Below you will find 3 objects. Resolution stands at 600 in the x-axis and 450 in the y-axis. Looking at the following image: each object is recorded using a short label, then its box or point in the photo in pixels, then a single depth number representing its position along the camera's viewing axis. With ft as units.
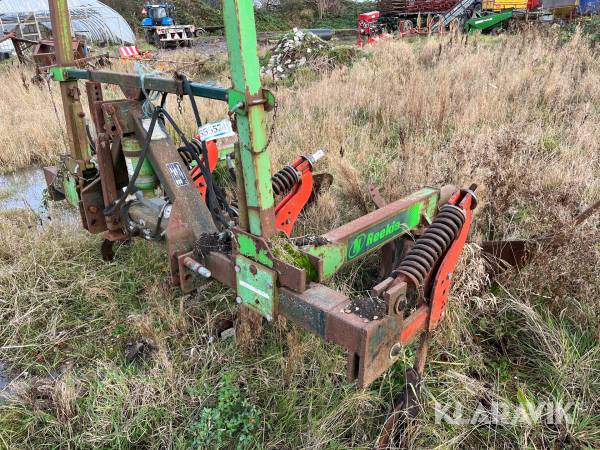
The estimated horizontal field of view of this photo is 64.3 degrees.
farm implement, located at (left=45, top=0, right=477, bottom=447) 5.28
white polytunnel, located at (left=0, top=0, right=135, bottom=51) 64.13
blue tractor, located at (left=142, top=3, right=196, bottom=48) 69.67
